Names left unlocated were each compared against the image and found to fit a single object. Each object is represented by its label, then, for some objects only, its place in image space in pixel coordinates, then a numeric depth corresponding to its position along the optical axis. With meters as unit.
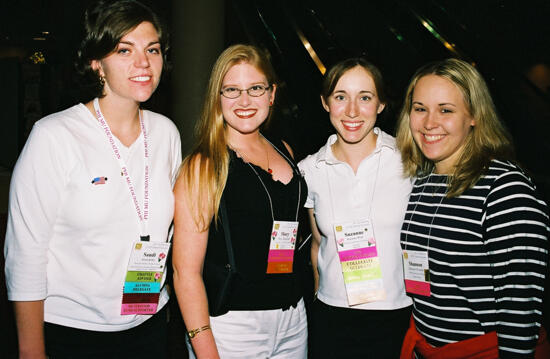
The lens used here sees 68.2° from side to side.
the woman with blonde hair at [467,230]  1.54
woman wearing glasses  1.76
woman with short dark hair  1.52
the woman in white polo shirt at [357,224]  2.00
